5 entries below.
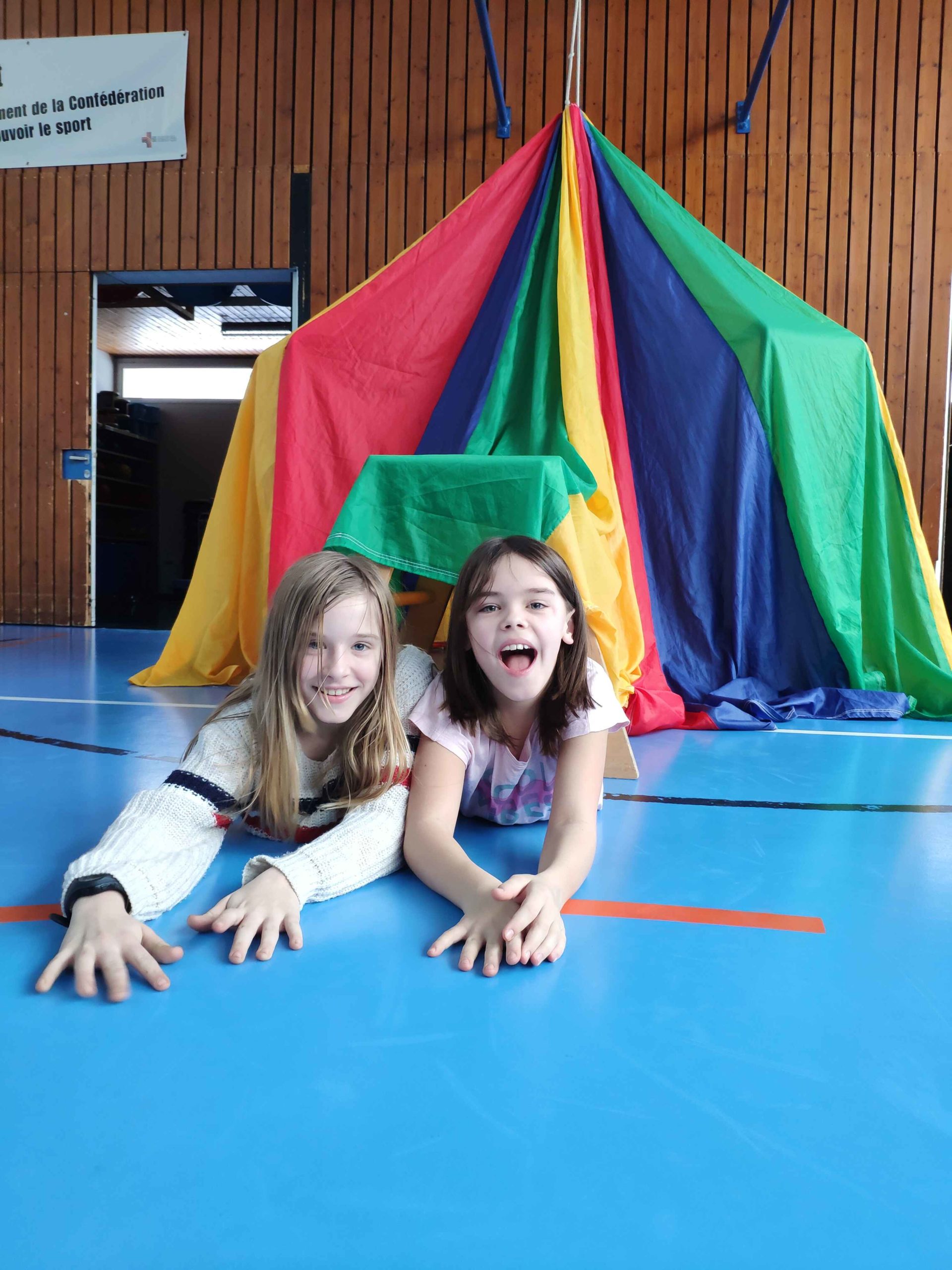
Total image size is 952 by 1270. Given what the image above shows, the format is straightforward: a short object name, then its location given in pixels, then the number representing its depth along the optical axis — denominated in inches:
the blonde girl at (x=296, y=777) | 39.3
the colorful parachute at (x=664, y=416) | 101.7
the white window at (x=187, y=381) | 364.8
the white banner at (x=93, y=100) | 182.2
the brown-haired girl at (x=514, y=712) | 44.6
